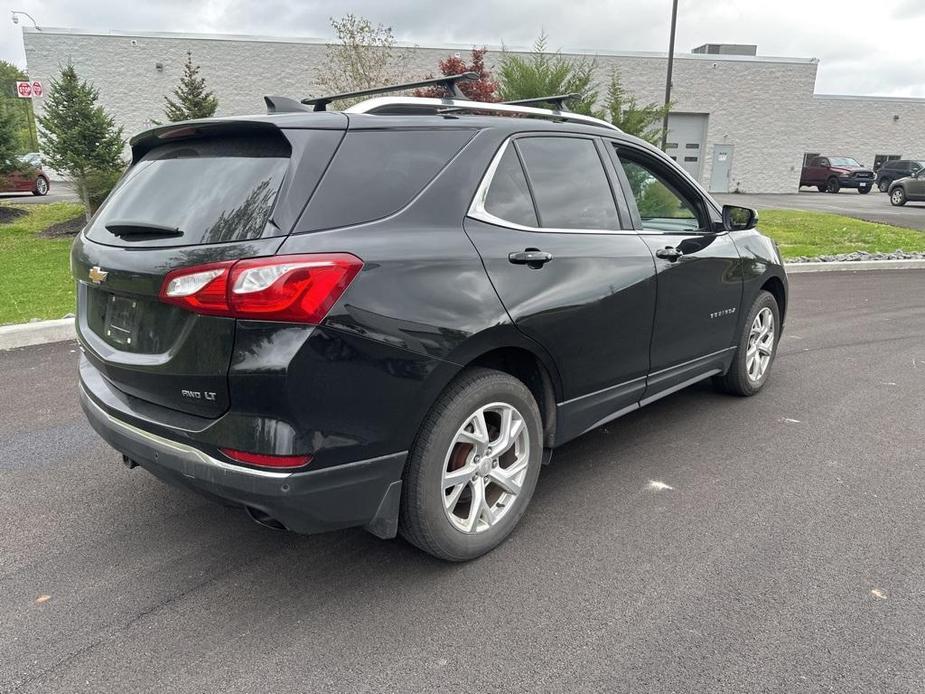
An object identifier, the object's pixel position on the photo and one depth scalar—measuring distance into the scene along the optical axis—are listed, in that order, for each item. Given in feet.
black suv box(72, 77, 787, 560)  7.29
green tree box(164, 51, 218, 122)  51.62
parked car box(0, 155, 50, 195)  65.26
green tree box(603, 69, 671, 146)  45.09
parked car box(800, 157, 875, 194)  110.32
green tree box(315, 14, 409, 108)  62.49
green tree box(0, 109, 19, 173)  48.26
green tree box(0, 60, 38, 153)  49.39
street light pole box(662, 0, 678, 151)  66.95
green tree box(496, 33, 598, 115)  42.39
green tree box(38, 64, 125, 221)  42.16
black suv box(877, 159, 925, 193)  109.70
